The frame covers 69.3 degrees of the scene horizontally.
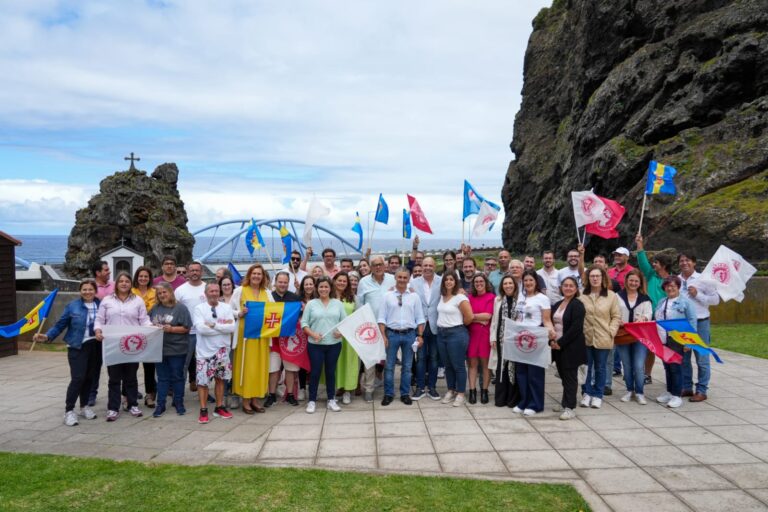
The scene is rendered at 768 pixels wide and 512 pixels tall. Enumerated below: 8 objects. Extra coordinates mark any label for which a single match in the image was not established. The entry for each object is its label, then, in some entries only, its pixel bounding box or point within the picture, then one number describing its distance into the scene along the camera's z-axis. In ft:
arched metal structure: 191.72
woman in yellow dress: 25.62
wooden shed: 40.57
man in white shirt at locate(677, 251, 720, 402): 26.86
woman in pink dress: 26.68
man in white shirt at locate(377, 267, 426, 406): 26.37
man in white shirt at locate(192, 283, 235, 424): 24.32
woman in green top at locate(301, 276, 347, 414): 25.64
